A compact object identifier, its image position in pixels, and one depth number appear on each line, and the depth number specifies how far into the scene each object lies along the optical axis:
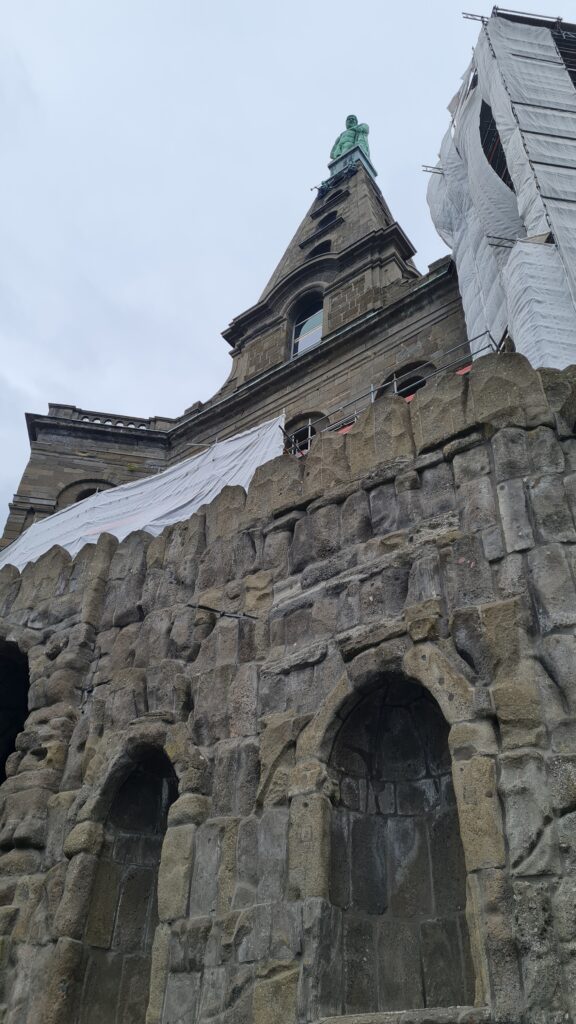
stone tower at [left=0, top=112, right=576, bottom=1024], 4.41
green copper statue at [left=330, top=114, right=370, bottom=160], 29.25
